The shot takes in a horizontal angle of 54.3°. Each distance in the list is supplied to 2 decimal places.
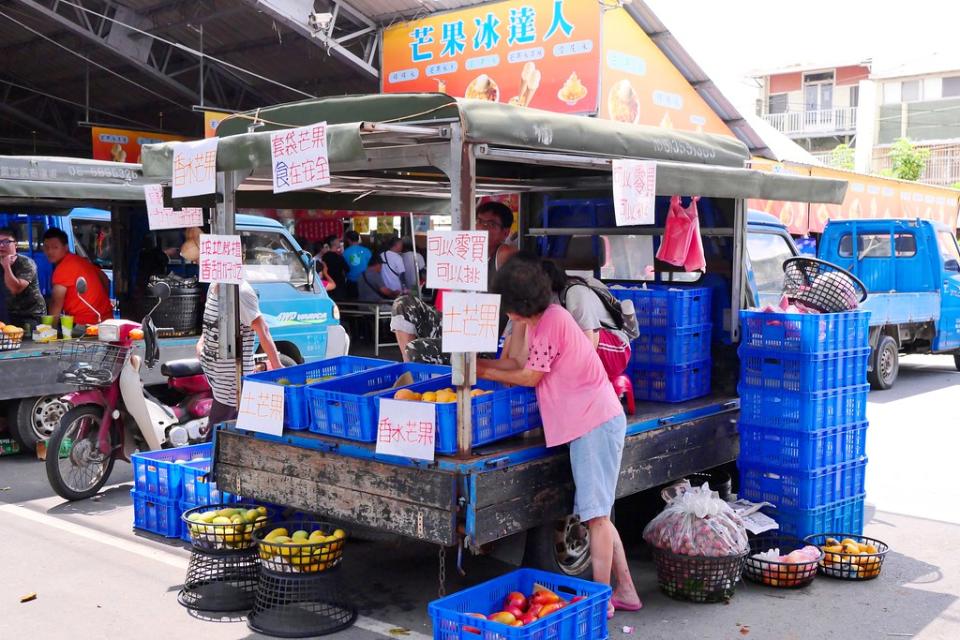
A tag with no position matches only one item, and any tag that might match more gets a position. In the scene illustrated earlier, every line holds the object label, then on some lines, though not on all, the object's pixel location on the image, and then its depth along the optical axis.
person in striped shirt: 6.14
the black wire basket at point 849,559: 5.35
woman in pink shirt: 4.45
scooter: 6.88
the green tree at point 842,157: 36.50
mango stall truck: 4.12
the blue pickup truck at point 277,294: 8.84
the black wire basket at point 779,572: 5.17
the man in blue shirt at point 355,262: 15.91
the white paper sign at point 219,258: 5.18
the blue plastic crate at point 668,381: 5.87
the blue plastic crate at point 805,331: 5.38
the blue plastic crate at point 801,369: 5.40
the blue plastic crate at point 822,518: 5.50
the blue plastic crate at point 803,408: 5.40
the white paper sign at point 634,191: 4.64
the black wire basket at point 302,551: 4.54
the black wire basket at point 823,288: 5.89
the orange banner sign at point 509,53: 12.54
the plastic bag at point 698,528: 4.96
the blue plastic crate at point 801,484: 5.47
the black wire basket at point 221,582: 4.92
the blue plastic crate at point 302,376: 4.81
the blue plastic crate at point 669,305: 5.83
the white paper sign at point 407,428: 4.16
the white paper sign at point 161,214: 5.45
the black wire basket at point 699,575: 4.95
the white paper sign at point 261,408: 4.80
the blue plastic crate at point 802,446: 5.43
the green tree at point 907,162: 33.50
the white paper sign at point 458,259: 4.07
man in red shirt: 9.05
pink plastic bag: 6.17
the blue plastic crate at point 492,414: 4.23
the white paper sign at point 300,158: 4.27
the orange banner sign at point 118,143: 16.59
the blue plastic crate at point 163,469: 6.01
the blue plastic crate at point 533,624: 3.81
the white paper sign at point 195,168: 4.85
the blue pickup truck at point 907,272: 12.98
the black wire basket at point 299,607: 4.56
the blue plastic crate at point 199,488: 5.77
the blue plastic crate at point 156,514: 6.05
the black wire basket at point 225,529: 4.89
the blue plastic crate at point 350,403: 4.44
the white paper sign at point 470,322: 4.10
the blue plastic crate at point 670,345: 5.85
